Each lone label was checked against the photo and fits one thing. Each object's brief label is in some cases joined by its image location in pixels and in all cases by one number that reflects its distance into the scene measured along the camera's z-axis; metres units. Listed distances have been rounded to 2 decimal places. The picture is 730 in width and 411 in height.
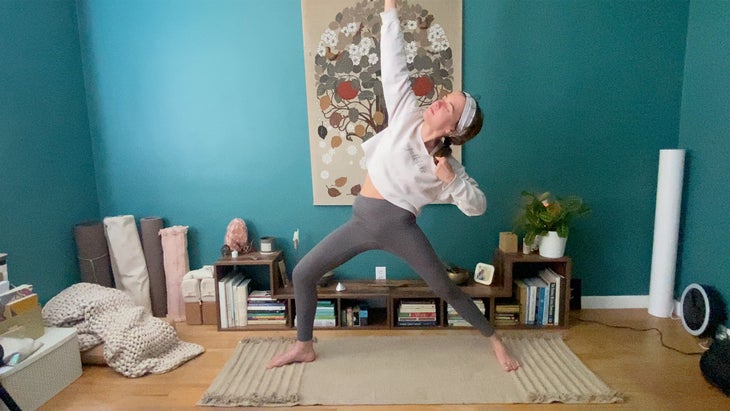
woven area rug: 2.13
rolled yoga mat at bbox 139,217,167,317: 3.06
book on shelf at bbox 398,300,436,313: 2.88
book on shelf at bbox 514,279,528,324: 2.86
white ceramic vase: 2.79
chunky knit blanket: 2.39
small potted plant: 2.79
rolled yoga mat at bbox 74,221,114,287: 2.93
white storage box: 2.02
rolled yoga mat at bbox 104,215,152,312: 2.99
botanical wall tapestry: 2.89
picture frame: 2.93
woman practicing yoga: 2.12
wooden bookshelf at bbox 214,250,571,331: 2.84
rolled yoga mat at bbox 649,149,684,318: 2.83
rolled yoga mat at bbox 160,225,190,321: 3.06
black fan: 2.54
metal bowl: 2.94
